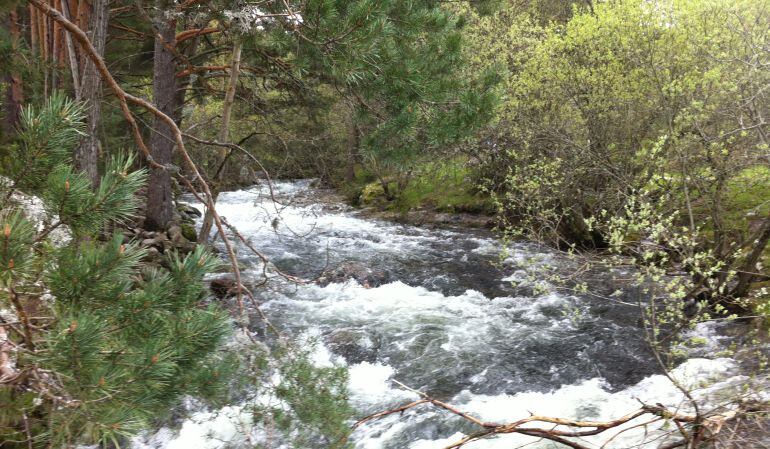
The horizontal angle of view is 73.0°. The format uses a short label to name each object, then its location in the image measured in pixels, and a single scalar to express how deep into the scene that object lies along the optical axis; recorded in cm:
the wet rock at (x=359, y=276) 1065
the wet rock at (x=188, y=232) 1197
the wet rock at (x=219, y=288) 857
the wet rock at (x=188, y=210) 1397
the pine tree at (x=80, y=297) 177
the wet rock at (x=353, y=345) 736
